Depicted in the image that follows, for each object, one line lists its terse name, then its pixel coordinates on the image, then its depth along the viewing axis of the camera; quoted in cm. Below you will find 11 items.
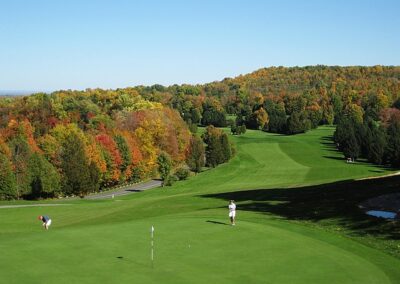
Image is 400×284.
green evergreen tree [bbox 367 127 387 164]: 11006
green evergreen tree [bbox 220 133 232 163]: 11447
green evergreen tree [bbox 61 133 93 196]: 7925
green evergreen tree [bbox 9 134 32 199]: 7506
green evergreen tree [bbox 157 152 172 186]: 9206
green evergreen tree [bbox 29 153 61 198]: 7531
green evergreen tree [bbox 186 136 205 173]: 10544
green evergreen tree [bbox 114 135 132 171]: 9381
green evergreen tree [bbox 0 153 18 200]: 7294
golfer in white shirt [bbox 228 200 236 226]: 2638
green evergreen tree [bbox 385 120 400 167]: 10581
